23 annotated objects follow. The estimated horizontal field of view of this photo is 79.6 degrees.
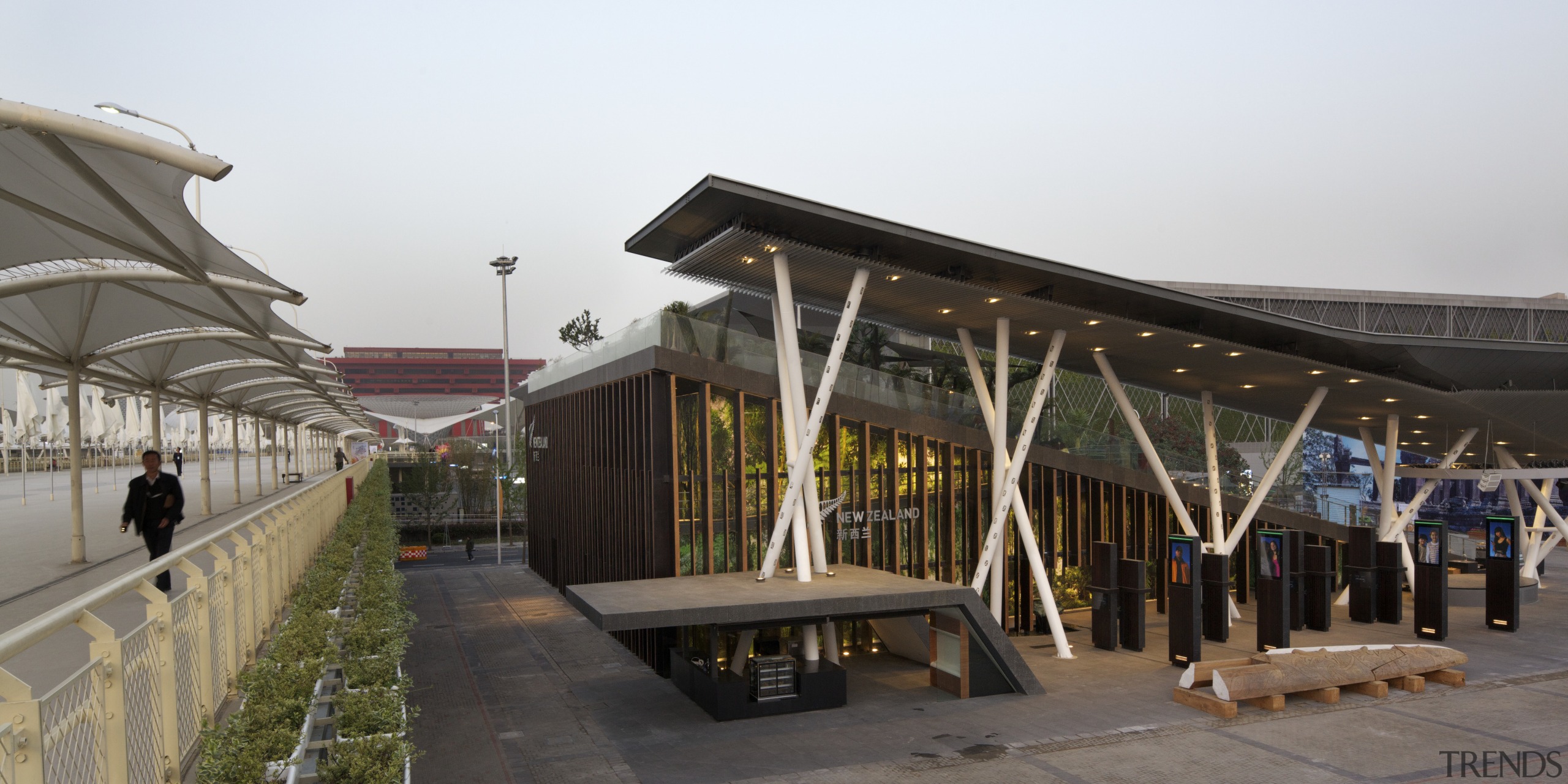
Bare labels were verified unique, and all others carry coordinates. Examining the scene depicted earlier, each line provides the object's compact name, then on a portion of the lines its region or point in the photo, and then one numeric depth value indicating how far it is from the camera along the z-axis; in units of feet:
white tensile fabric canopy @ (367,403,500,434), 332.39
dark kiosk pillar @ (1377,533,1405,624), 83.05
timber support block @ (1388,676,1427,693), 57.82
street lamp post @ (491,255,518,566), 174.50
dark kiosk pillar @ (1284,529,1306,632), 77.87
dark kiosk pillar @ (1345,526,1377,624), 83.15
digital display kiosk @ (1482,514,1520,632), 76.54
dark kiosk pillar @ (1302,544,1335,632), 77.92
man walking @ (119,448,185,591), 32.71
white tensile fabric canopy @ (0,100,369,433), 24.31
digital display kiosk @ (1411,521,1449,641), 74.23
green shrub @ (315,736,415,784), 18.65
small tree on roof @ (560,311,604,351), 187.11
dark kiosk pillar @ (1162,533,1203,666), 64.90
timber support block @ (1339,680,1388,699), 57.11
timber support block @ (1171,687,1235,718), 52.54
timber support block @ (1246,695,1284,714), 53.47
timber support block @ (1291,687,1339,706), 55.57
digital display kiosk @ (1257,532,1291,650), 69.31
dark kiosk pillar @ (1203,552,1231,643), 71.67
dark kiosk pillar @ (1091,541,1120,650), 71.72
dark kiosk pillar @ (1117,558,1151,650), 71.15
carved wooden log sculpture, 53.88
